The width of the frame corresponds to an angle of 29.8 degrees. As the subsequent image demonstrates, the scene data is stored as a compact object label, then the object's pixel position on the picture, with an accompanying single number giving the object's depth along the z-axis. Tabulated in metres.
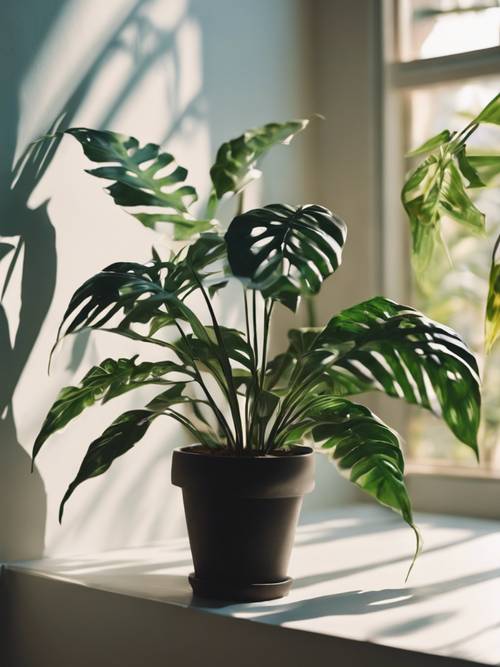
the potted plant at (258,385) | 1.30
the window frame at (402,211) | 2.24
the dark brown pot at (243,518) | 1.40
